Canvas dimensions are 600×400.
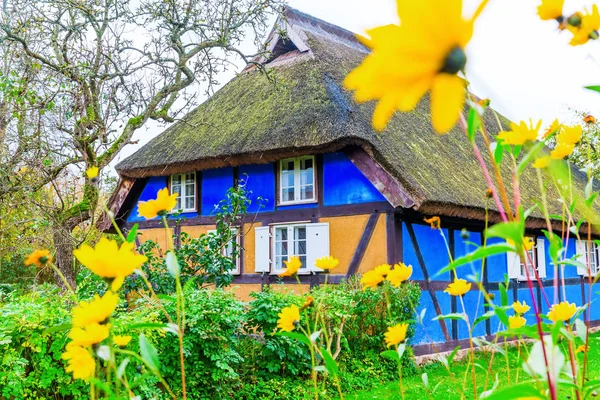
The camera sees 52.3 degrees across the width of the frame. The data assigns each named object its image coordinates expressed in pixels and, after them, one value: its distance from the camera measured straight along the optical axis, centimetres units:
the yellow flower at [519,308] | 177
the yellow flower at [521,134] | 99
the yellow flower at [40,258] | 123
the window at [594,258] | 1373
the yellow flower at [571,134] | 130
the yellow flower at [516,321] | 160
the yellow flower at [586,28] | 93
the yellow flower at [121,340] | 120
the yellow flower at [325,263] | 175
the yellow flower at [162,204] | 130
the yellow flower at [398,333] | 166
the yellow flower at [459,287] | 176
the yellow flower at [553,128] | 122
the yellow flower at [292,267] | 156
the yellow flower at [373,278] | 164
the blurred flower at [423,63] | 57
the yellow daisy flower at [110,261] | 90
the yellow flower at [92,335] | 96
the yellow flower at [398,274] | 162
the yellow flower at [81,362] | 101
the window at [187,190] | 1159
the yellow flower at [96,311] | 95
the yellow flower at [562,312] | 129
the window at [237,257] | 1062
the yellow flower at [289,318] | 174
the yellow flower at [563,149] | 120
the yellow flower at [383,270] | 165
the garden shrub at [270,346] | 621
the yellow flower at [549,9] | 96
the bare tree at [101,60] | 934
